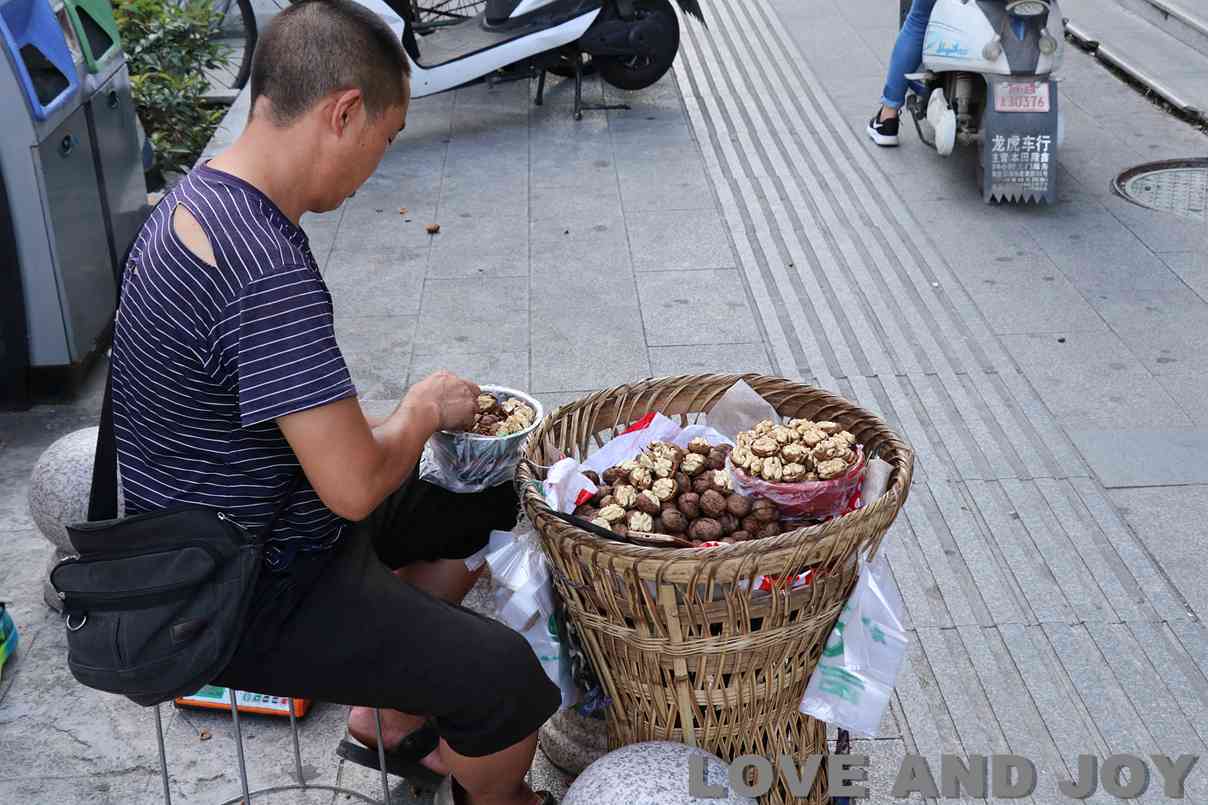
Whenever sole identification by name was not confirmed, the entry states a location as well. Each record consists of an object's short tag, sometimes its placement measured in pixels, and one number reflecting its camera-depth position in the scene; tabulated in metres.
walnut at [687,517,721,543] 2.43
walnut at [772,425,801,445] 2.52
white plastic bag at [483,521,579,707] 2.54
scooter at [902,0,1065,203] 5.89
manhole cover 6.02
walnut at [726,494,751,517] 2.47
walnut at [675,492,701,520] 2.50
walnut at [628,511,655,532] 2.45
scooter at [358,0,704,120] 7.10
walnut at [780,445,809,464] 2.47
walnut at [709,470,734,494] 2.54
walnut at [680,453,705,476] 2.61
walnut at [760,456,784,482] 2.45
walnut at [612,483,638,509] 2.52
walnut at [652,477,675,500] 2.52
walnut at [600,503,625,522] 2.48
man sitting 2.02
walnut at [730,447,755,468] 2.50
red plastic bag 2.44
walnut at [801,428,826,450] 2.52
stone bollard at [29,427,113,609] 3.33
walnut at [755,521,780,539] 2.46
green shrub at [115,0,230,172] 6.75
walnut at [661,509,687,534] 2.46
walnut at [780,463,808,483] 2.45
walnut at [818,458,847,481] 2.44
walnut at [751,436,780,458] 2.49
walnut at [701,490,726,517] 2.48
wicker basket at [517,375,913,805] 2.21
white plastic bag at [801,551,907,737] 2.39
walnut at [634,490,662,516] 2.49
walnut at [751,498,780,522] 2.46
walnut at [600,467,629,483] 2.62
